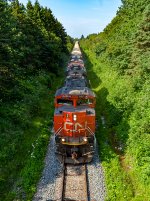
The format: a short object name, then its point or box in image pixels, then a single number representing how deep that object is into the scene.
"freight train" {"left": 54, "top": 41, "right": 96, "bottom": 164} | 18.17
